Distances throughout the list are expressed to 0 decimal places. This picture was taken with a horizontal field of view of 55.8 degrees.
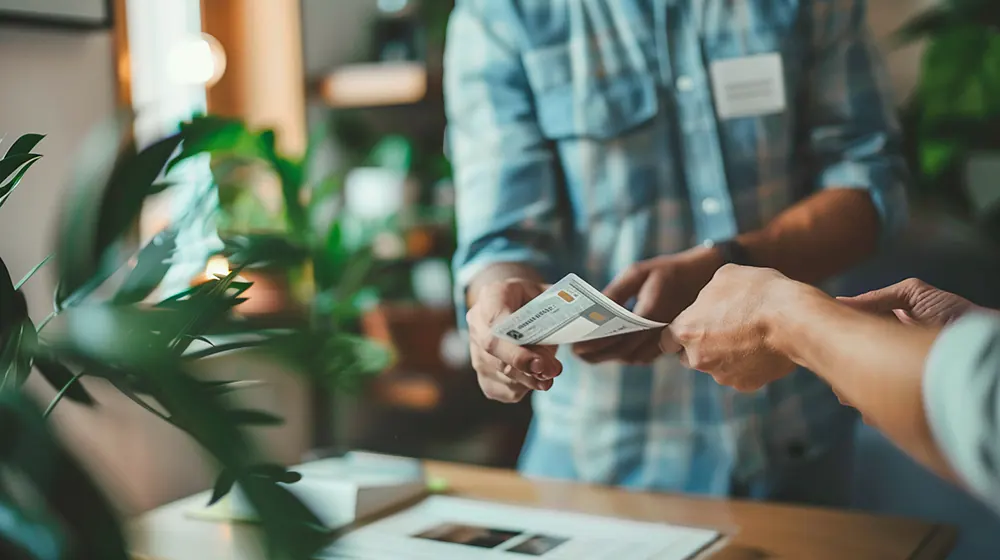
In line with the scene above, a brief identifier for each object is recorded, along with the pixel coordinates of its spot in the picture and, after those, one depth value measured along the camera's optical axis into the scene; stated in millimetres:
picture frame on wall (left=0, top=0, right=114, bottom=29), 1597
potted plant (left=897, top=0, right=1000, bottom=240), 1375
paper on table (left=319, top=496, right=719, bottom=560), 879
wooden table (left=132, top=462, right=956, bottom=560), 899
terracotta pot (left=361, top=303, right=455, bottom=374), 2293
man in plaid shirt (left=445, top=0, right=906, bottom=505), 1101
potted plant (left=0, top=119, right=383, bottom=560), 517
